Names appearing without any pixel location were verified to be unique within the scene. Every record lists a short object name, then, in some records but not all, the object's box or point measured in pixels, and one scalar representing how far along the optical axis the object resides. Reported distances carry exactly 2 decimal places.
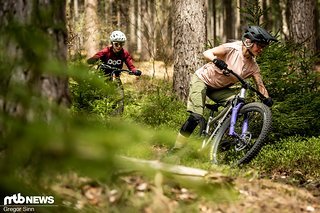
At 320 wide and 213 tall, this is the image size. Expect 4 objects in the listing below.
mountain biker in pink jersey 5.73
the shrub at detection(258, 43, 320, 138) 7.25
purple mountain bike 5.54
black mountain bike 7.70
